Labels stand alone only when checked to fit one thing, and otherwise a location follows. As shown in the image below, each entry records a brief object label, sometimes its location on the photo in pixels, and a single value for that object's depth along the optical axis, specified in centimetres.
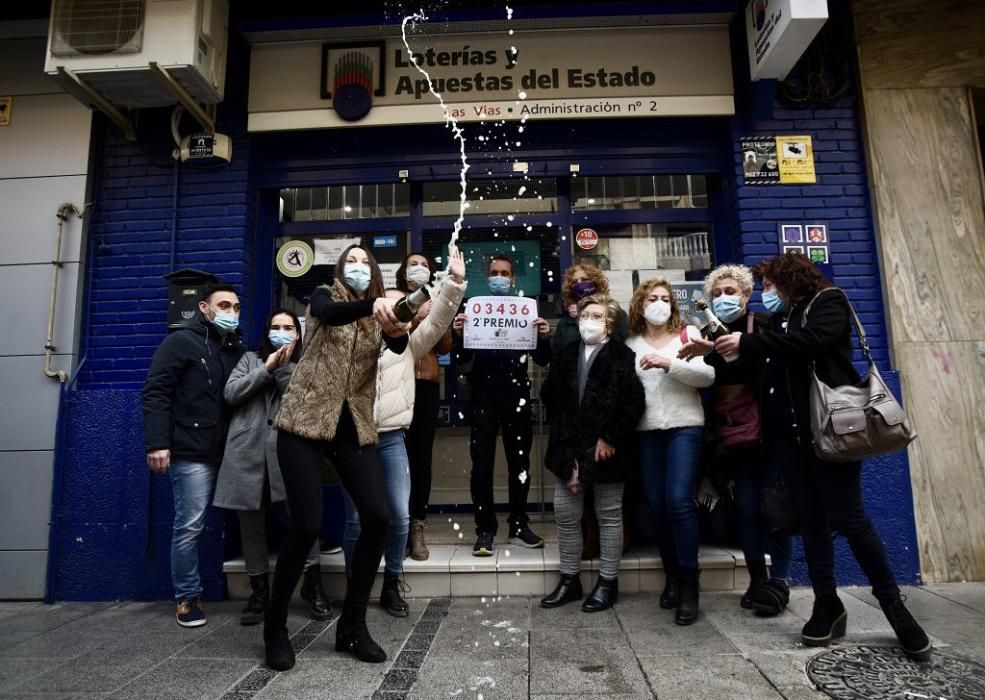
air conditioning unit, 452
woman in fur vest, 281
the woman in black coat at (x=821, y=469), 290
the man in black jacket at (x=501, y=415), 439
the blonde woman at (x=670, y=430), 350
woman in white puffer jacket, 363
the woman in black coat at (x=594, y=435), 362
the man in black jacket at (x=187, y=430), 373
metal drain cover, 252
